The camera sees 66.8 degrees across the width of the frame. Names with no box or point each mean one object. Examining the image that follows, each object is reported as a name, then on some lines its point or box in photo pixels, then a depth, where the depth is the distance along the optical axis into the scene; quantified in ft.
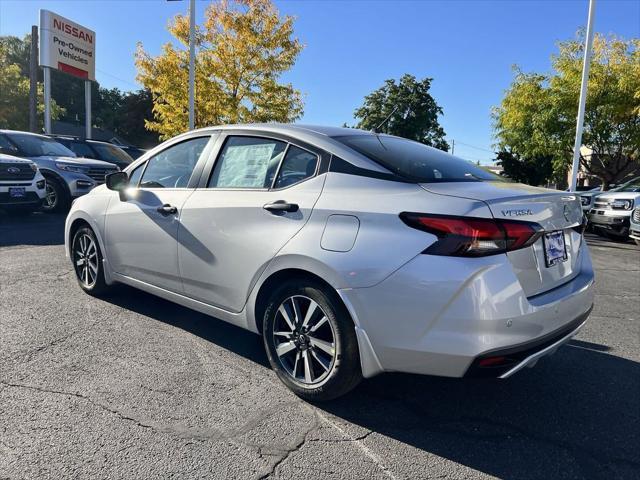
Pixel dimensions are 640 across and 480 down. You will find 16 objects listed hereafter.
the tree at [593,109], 56.29
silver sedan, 7.72
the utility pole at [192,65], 50.93
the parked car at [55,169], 34.68
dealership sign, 61.41
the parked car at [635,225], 32.55
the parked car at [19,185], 30.25
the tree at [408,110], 161.89
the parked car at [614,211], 35.24
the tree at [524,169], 103.45
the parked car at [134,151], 59.97
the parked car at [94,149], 42.91
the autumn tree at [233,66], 60.53
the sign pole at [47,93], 61.82
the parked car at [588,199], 39.11
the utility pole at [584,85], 45.68
